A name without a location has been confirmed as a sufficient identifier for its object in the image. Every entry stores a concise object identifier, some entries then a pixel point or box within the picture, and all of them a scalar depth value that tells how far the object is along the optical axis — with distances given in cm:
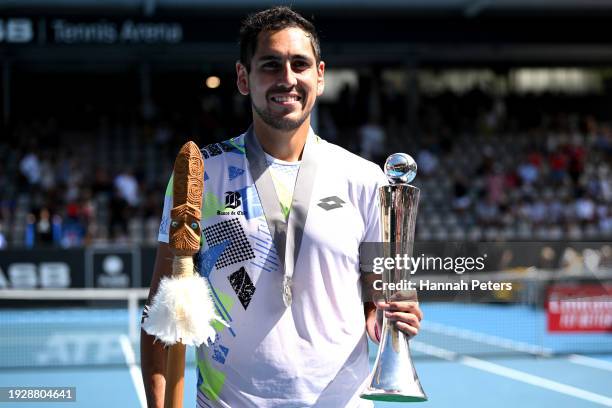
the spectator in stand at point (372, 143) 2514
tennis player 271
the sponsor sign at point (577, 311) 1241
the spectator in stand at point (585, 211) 2288
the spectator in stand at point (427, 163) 2530
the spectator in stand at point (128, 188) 2237
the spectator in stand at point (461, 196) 2380
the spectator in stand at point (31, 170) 2293
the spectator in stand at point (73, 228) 2027
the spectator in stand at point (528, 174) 2448
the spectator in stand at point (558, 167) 2462
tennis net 1252
